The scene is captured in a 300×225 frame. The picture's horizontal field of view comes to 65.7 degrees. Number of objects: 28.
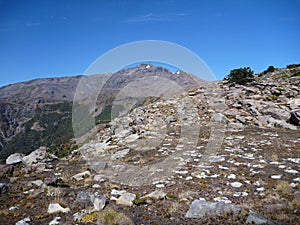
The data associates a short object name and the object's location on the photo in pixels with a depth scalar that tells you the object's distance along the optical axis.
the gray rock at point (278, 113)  24.17
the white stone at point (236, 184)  10.17
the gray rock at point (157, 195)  9.41
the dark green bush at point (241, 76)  38.62
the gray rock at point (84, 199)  9.20
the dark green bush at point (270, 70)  51.51
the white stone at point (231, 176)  11.19
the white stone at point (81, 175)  12.72
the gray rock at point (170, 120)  25.07
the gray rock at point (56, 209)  8.83
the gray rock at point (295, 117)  22.64
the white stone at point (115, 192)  10.29
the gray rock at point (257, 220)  6.91
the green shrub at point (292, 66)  52.26
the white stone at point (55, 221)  7.91
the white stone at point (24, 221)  7.98
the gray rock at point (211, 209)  7.70
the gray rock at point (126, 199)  9.14
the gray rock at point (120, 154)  16.03
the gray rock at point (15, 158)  17.01
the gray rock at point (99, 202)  8.81
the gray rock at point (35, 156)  16.85
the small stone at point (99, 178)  12.17
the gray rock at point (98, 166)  13.90
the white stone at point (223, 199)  8.82
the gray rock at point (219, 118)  24.34
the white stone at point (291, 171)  11.25
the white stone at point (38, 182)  11.89
